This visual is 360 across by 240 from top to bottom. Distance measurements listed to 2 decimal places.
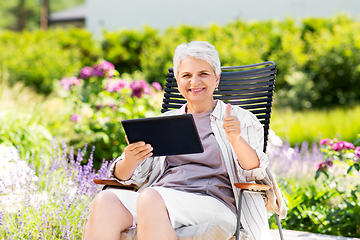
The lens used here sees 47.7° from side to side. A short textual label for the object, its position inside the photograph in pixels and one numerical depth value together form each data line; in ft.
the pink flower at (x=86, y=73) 15.60
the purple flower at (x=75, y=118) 15.14
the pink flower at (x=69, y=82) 15.85
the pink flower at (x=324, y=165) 10.81
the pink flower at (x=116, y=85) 15.55
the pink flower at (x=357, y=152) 9.96
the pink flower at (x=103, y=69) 15.53
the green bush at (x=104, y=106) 14.84
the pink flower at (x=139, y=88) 15.20
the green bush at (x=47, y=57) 37.83
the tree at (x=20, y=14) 106.83
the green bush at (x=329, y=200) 10.24
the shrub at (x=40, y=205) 7.73
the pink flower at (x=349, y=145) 10.56
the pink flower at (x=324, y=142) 11.12
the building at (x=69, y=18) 97.04
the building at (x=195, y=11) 42.09
